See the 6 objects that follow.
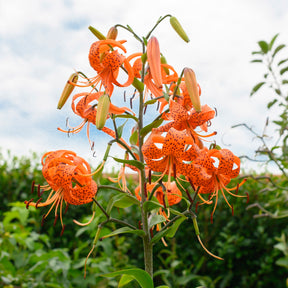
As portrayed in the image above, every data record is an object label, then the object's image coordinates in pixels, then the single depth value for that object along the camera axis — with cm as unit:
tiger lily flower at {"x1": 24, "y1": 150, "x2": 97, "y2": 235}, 98
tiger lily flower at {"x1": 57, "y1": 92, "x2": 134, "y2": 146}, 112
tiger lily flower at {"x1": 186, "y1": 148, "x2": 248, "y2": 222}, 99
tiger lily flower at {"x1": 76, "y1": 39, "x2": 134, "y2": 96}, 104
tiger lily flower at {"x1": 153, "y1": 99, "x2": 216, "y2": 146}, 103
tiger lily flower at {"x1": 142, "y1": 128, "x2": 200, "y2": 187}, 98
